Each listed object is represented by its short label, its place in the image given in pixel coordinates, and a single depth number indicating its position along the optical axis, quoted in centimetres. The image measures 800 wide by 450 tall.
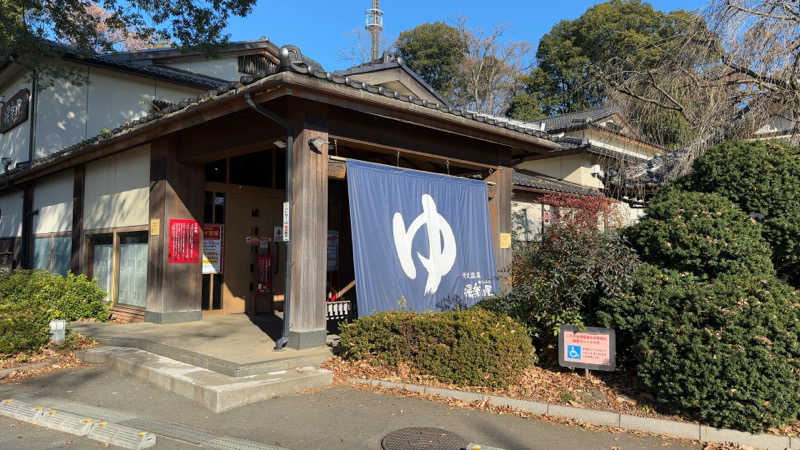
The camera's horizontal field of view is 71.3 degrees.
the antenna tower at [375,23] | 3988
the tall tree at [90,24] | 1331
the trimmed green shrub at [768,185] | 615
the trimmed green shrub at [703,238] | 586
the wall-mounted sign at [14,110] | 1866
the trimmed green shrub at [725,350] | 489
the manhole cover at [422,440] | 482
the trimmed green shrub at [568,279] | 634
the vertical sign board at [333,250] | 1248
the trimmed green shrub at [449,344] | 636
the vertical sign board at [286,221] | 800
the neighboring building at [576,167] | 1016
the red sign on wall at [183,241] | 1058
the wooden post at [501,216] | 1127
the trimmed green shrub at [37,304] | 799
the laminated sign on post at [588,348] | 615
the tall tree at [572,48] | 3328
